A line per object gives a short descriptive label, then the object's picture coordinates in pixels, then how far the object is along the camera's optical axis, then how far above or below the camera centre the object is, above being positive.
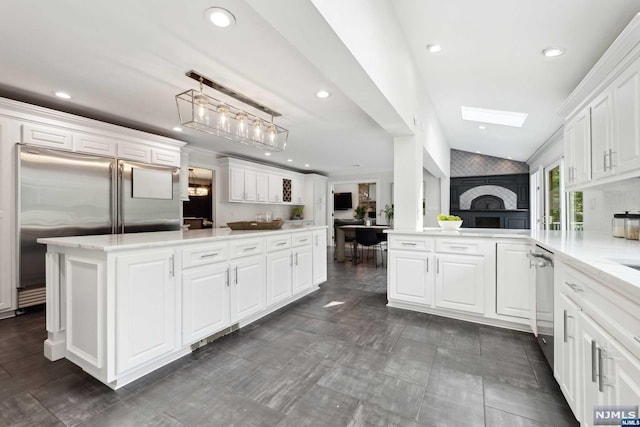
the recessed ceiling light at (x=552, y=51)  2.37 +1.40
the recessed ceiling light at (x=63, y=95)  2.96 +1.27
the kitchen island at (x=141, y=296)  1.70 -0.59
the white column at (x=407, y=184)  3.42 +0.36
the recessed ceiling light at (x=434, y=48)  2.76 +1.66
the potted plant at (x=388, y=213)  8.02 +0.02
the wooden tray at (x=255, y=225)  3.13 -0.13
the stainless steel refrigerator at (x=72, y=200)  3.02 +0.16
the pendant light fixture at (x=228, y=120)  2.56 +0.97
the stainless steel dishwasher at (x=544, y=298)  1.78 -0.58
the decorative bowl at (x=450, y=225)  3.27 -0.13
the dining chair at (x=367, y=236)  5.77 -0.47
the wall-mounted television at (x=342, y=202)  11.28 +0.48
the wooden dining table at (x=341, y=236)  6.09 -0.50
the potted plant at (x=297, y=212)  8.24 +0.05
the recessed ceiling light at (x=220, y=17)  1.74 +1.26
